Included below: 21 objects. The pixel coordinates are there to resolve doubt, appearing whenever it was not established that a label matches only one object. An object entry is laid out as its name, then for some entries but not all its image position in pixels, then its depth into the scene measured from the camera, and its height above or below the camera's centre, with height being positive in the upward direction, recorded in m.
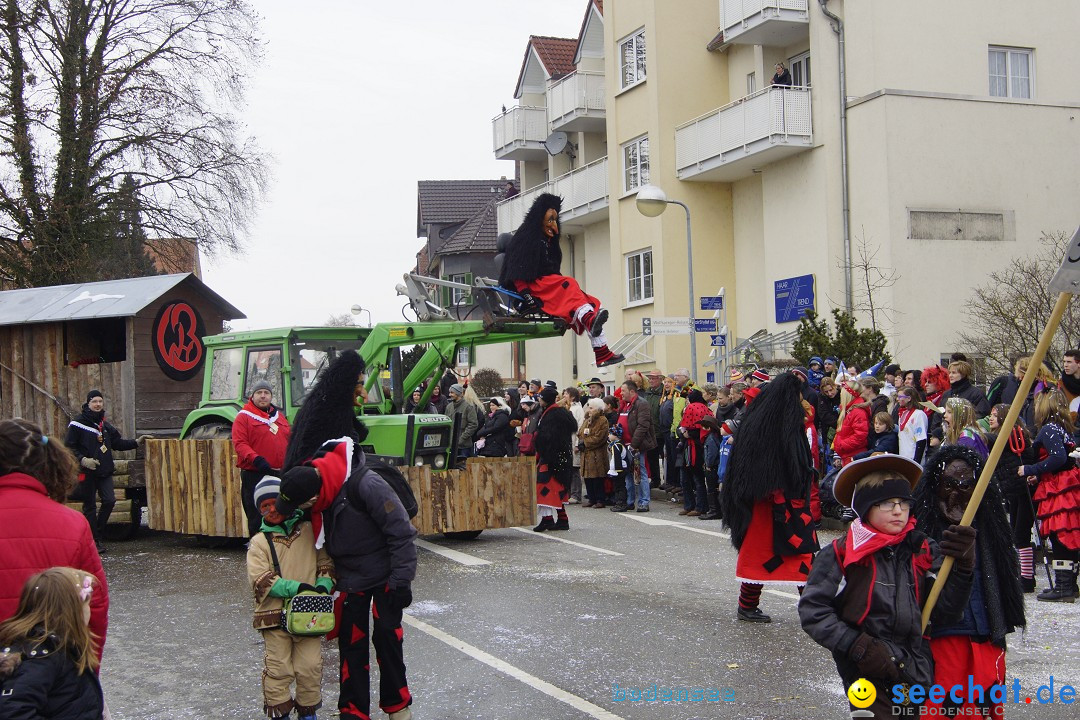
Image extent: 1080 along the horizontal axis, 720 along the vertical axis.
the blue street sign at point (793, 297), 23.78 +1.76
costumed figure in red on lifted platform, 11.72 +1.16
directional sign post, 19.88 +1.01
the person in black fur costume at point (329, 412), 5.95 -0.10
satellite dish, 34.31 +7.37
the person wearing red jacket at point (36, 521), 4.34 -0.47
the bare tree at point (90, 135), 26.72 +6.45
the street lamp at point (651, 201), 18.72 +3.05
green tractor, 12.66 +0.29
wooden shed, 15.04 +0.63
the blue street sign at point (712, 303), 19.17 +1.35
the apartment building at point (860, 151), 22.66 +4.86
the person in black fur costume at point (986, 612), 4.46 -0.94
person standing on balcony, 24.62 +6.59
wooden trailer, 12.62 -1.15
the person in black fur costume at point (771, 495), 8.17 -0.83
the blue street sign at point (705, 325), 19.78 +1.00
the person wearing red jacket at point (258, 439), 10.71 -0.42
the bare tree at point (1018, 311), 18.09 +1.05
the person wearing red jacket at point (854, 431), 12.84 -0.61
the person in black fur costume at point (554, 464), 14.05 -0.97
